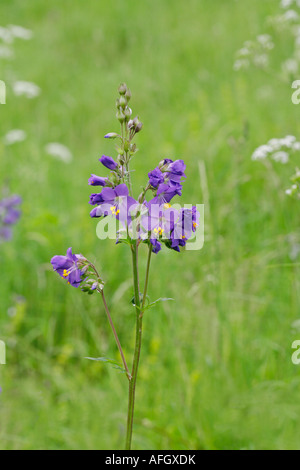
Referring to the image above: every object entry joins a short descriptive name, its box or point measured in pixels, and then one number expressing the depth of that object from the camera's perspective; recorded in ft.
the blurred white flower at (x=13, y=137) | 14.39
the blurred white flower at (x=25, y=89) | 15.66
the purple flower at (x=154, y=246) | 3.60
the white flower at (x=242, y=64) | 9.99
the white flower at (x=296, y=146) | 6.87
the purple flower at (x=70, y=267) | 4.17
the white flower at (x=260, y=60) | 10.22
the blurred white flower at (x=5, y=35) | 16.90
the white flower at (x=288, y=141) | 7.10
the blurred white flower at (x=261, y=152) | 7.49
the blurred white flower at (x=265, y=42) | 10.28
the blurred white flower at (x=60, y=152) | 14.14
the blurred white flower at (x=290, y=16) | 11.15
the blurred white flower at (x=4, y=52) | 16.17
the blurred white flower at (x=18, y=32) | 18.66
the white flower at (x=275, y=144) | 7.43
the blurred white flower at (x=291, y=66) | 11.04
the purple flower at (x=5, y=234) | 10.10
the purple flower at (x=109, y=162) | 3.85
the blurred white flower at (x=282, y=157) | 7.51
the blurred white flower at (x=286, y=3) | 10.87
